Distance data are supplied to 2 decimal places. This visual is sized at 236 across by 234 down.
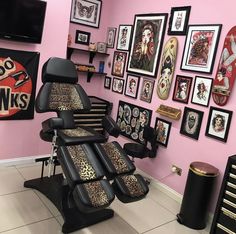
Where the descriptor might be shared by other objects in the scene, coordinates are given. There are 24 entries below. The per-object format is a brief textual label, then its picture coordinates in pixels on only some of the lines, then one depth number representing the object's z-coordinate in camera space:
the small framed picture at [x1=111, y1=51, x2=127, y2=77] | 3.83
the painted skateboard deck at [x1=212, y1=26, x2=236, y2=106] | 2.56
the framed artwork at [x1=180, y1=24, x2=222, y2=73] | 2.74
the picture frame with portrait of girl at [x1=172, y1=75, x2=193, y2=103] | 2.98
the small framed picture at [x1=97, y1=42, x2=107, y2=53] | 4.00
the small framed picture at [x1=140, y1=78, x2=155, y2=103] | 3.43
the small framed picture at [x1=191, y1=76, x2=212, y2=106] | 2.80
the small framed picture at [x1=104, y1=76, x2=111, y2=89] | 4.11
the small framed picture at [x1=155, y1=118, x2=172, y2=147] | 3.21
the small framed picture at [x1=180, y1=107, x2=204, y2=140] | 2.89
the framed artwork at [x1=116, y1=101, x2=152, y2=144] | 3.53
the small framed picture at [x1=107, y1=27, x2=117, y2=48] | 3.98
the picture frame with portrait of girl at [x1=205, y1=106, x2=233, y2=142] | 2.64
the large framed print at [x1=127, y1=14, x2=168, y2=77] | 3.31
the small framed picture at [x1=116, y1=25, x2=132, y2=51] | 3.73
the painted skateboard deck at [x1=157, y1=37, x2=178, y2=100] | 3.13
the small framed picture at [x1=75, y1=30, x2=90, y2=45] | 3.87
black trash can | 2.55
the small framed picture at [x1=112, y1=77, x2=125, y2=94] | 3.87
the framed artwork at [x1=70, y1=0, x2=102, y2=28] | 3.74
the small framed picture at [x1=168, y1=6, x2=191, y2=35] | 2.99
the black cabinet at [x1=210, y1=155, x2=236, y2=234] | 2.30
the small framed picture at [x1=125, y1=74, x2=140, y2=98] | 3.63
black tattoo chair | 2.11
